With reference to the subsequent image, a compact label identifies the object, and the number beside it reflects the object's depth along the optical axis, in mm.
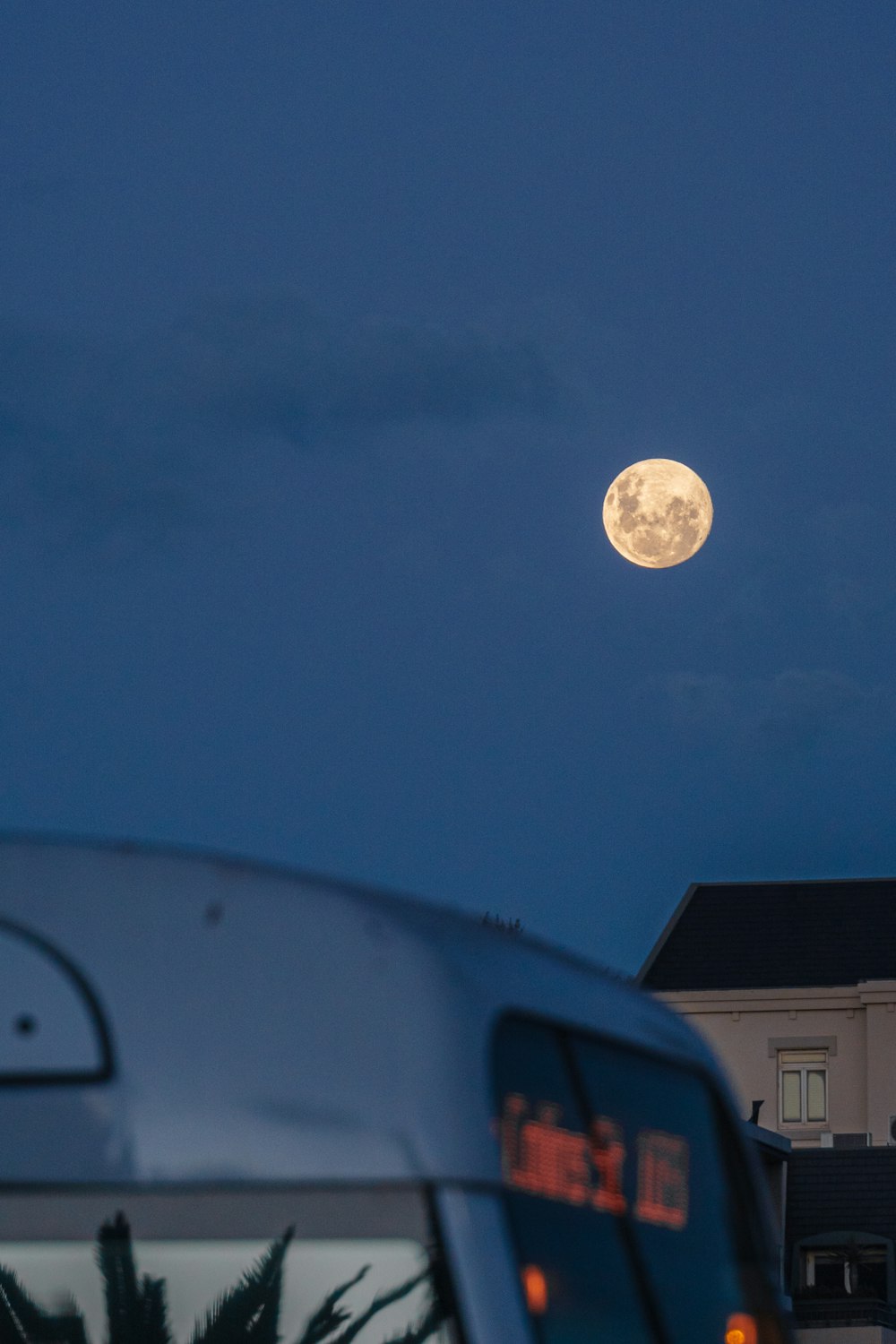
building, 102875
